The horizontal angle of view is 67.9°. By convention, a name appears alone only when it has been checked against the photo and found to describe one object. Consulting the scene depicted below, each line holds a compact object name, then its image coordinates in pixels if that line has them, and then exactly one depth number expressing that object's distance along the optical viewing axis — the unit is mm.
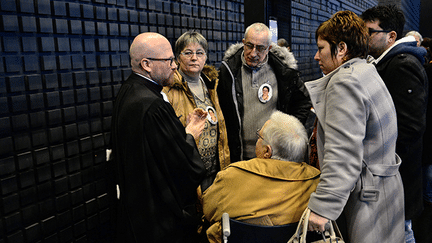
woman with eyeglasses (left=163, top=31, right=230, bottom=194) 2461
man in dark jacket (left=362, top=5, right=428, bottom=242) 2115
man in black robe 1757
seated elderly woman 1601
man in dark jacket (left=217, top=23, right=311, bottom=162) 2875
